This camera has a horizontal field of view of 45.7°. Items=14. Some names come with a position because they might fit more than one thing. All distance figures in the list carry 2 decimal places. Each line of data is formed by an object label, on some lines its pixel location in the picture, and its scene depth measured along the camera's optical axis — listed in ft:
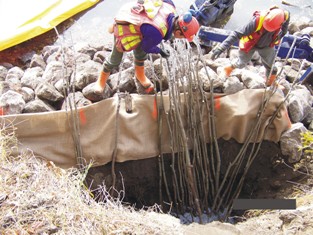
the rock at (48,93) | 10.78
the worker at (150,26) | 9.04
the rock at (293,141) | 11.11
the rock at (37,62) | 12.75
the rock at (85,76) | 11.41
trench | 11.37
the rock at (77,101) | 10.56
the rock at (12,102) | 10.16
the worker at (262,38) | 9.96
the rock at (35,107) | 10.42
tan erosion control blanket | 9.96
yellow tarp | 13.34
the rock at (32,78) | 11.52
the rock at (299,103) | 11.58
